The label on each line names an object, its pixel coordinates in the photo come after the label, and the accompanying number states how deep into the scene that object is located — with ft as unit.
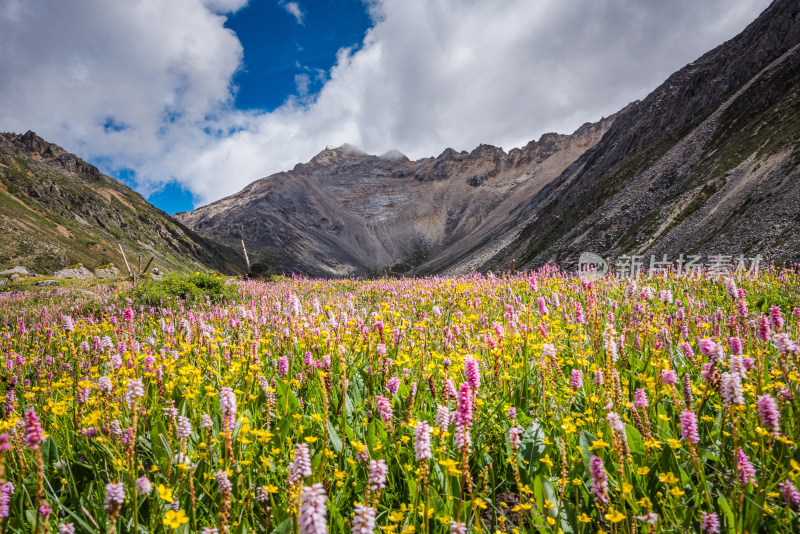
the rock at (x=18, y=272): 107.77
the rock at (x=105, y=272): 166.14
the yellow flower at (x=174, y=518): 1.54
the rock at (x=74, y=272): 115.80
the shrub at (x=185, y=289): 28.53
